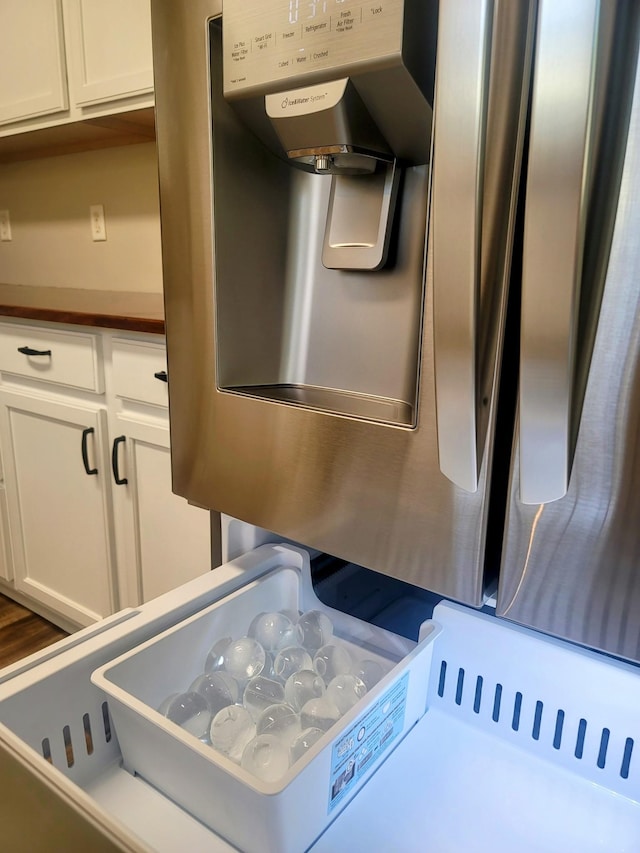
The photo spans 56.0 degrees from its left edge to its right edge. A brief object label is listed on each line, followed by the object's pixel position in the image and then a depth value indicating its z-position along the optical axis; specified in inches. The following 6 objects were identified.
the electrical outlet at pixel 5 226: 91.1
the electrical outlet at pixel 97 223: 77.9
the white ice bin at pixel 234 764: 19.3
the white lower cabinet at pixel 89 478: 51.9
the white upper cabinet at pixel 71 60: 53.0
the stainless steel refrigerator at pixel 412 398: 16.5
